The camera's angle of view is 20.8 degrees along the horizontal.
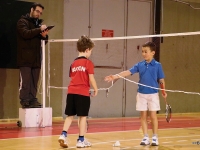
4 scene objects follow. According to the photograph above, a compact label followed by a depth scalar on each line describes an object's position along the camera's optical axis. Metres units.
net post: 11.99
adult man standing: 11.89
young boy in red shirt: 7.96
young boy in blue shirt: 8.54
